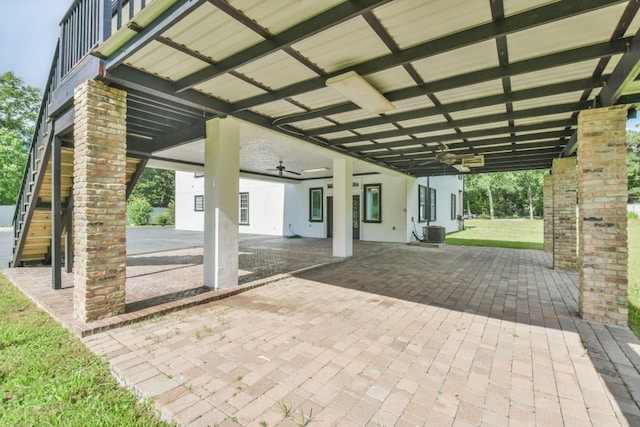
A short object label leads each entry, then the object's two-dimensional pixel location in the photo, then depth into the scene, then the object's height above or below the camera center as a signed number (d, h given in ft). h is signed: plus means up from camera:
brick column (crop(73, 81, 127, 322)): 10.59 +0.38
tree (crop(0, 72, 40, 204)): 61.05 +23.52
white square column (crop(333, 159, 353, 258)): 26.43 +0.41
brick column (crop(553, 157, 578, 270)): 21.39 -0.30
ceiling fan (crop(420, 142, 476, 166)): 23.72 +4.82
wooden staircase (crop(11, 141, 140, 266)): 16.65 -0.06
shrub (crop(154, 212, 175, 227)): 77.15 -1.99
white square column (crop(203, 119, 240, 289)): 15.05 +0.49
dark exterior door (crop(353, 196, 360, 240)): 42.78 -0.99
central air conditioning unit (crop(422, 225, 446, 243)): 36.27 -2.96
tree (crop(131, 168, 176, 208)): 113.50 +10.14
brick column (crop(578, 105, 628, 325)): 11.53 -0.13
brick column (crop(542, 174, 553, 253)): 27.14 +0.73
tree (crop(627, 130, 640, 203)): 100.17 +15.73
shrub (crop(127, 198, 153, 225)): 76.48 -0.08
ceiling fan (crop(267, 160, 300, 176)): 31.07 +5.37
